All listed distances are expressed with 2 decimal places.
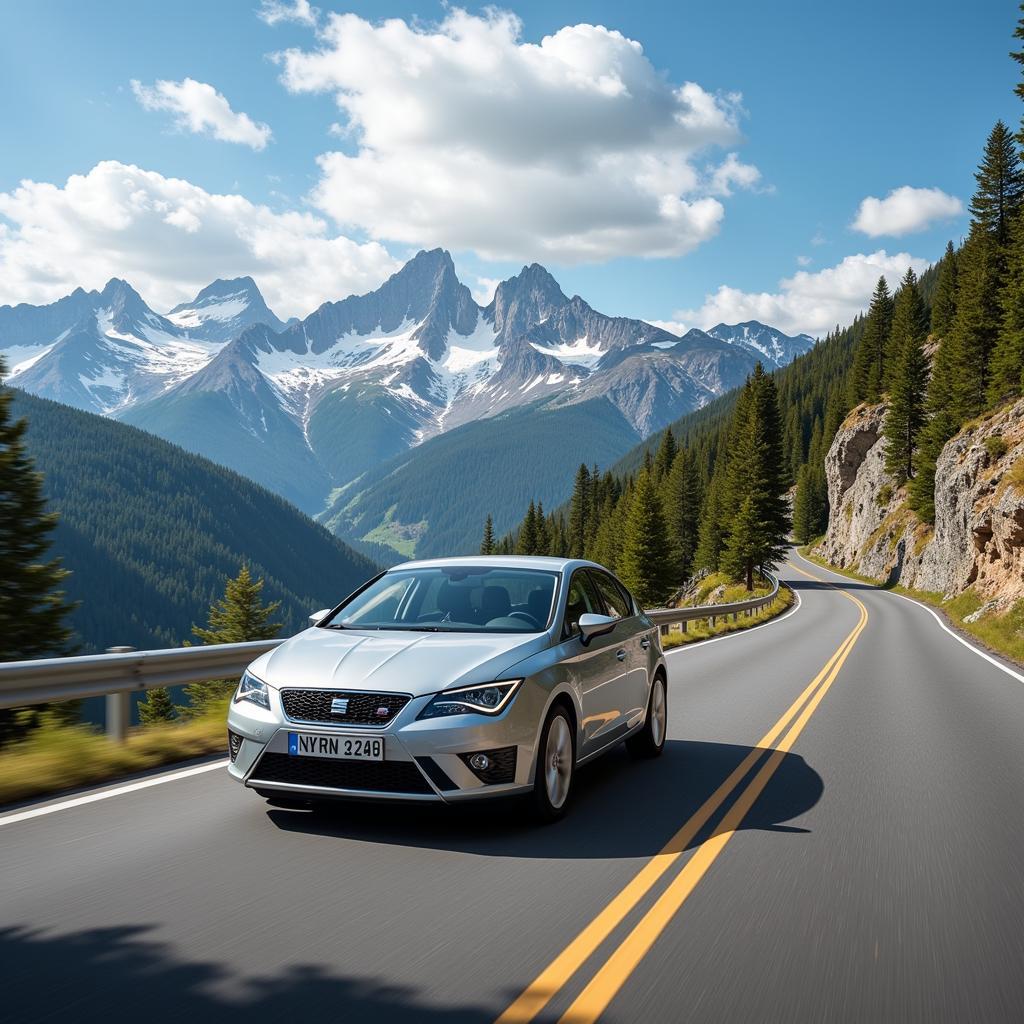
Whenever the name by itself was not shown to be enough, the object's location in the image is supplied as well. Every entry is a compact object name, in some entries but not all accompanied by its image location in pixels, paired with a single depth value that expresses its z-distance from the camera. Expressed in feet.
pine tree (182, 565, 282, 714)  146.41
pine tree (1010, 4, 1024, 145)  109.06
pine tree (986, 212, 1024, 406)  149.69
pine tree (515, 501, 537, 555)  268.00
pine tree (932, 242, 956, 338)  251.39
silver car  16.62
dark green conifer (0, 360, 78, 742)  61.82
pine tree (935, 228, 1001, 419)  185.88
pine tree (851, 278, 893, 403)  296.71
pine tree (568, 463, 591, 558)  328.70
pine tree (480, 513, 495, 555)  273.42
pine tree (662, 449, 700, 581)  295.07
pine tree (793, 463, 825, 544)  384.06
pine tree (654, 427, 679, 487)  317.42
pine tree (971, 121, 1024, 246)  201.87
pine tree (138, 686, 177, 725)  103.36
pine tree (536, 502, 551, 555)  270.53
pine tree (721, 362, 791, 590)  203.62
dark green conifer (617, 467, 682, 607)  193.36
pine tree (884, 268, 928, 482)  230.68
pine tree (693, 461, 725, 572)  256.52
